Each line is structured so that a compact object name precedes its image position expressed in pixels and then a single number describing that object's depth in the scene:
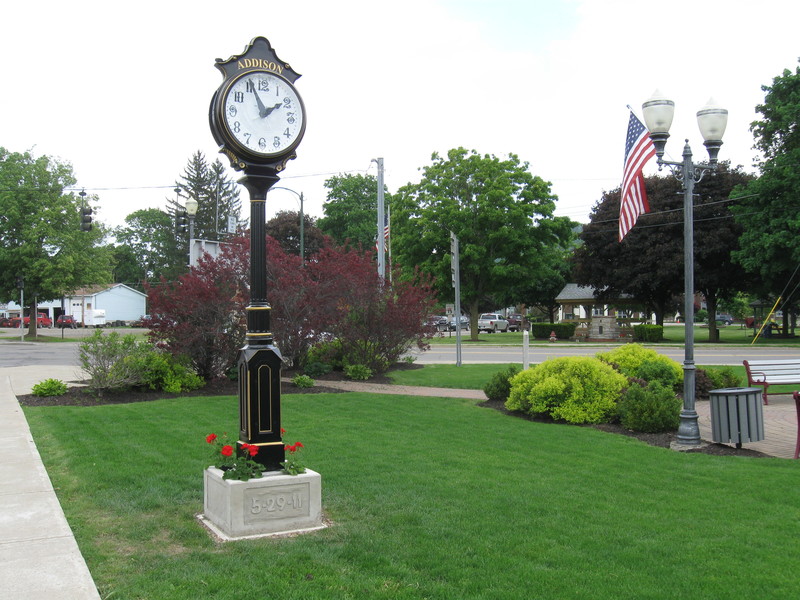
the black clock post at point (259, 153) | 5.73
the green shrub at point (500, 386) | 13.22
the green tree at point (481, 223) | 39.28
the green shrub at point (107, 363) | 13.42
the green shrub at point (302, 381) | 15.13
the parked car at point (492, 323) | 60.69
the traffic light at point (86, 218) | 23.88
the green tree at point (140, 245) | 101.75
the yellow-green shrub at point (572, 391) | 10.89
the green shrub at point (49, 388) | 13.57
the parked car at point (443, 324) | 58.31
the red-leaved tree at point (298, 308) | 14.32
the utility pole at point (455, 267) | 20.59
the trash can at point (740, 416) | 8.57
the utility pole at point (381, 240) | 26.64
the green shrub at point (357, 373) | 17.26
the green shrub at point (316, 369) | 17.48
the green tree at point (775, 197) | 33.00
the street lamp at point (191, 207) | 23.31
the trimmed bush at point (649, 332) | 40.06
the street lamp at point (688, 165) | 8.99
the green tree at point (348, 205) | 67.38
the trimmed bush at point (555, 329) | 45.66
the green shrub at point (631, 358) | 13.17
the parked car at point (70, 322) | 68.69
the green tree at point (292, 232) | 61.66
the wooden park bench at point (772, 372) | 13.47
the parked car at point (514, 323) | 63.84
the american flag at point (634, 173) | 10.27
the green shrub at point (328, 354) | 18.23
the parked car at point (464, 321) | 58.02
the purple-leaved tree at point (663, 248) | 39.06
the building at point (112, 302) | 83.56
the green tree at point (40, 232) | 44.50
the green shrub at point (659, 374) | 12.95
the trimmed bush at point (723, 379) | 13.52
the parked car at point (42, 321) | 74.88
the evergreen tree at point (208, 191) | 74.75
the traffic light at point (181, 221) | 24.25
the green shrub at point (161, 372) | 13.98
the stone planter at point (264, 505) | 5.24
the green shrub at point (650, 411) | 9.88
